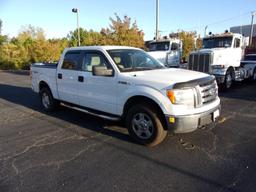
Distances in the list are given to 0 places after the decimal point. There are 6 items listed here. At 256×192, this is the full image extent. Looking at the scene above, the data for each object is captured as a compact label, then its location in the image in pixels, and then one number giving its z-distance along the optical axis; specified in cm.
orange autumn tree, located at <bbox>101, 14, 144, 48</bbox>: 2106
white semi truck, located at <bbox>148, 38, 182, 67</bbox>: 1474
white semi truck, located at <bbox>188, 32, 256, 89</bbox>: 1050
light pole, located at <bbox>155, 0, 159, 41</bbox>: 1727
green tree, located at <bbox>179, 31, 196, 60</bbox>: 2666
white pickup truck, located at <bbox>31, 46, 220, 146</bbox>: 409
